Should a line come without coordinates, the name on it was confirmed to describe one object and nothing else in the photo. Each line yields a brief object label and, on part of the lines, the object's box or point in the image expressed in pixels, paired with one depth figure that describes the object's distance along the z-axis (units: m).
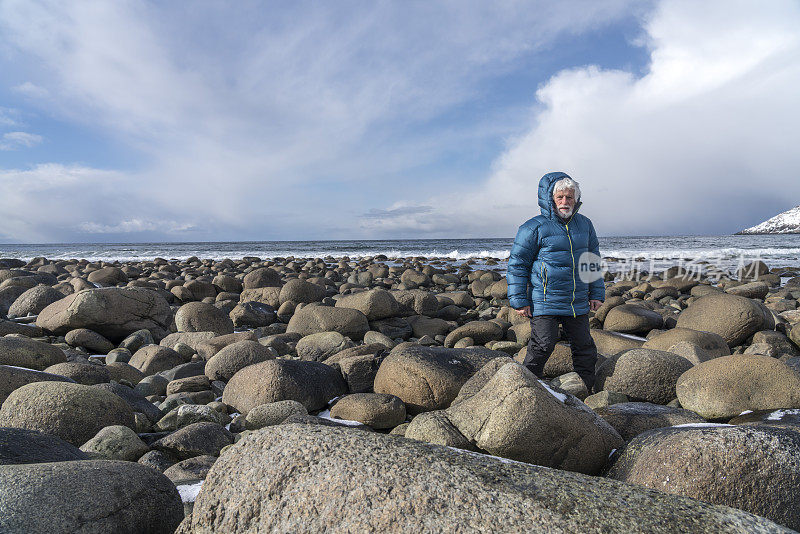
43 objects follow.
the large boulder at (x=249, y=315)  8.38
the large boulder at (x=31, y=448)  2.34
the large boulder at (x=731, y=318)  6.37
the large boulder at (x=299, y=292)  9.50
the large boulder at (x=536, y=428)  2.50
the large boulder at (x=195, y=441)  3.12
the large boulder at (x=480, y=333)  6.83
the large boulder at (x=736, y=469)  2.10
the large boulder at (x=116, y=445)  2.93
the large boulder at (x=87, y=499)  1.72
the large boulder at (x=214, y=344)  5.86
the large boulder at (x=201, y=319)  7.23
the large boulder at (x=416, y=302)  8.91
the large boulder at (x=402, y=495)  1.44
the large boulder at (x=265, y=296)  9.53
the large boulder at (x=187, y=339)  6.42
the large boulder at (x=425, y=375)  3.91
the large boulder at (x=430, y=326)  7.78
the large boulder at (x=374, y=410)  3.70
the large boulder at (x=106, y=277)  13.41
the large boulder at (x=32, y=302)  8.41
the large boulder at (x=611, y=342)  5.92
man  4.05
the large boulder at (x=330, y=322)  7.01
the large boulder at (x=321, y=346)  5.89
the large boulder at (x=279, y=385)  4.11
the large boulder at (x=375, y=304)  7.92
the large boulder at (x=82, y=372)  4.42
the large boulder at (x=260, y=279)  11.84
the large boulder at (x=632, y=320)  7.31
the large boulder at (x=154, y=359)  5.45
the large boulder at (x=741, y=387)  3.61
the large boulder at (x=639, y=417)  3.09
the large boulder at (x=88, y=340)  6.49
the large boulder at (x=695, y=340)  5.44
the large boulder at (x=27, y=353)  4.56
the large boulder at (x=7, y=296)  9.37
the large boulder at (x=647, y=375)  4.16
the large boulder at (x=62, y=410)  3.16
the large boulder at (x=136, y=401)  3.82
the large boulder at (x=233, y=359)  4.91
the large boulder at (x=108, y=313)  6.75
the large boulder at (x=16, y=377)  3.70
